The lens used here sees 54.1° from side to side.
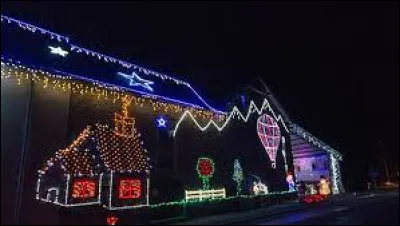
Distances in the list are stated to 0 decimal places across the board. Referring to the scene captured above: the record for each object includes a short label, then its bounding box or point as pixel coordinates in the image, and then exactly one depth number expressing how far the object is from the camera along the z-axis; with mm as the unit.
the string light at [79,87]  13742
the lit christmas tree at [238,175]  22248
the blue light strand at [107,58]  15438
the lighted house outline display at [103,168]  14273
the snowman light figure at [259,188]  23516
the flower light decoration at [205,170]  20531
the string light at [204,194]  19016
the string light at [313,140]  32375
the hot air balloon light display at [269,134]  26156
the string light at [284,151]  27831
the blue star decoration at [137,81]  17734
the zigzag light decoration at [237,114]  20467
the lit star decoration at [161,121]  19062
